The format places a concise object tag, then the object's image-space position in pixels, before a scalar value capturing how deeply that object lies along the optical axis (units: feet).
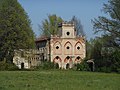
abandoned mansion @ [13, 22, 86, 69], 340.80
